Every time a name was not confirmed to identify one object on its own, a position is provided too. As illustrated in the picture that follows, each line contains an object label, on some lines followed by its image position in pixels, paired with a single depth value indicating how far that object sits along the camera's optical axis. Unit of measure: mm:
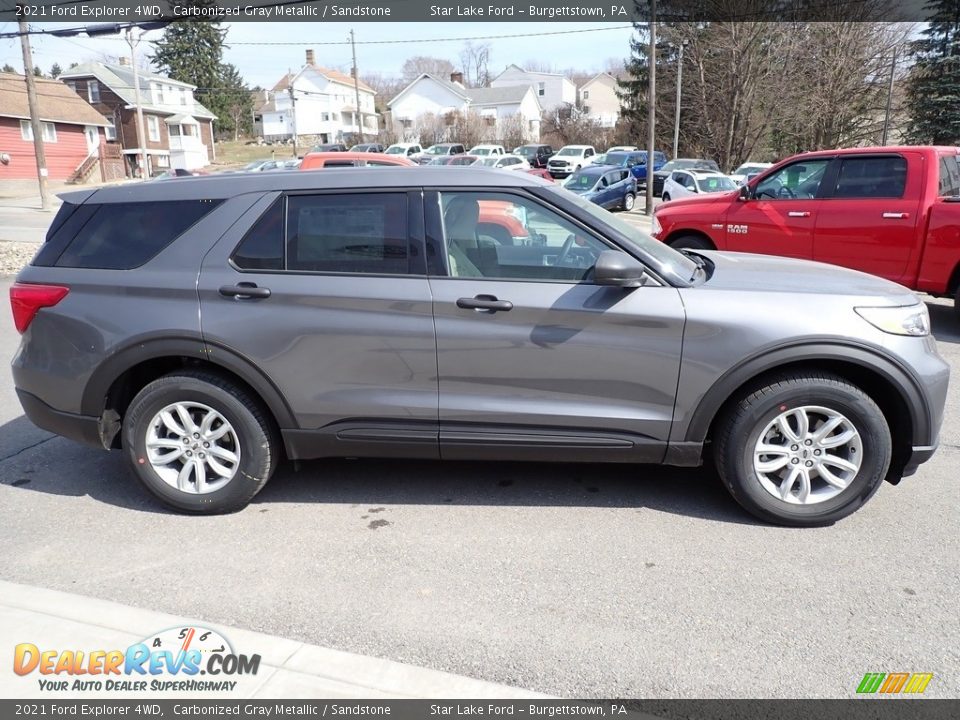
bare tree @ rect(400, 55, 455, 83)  99500
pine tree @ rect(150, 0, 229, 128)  77562
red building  42781
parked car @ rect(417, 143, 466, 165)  42719
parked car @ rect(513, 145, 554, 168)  44062
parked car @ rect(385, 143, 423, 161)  42019
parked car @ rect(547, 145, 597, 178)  37688
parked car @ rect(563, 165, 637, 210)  23359
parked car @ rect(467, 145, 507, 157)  42775
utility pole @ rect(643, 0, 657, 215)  22145
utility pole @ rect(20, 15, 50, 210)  26516
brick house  53188
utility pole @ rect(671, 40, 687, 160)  40650
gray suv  3621
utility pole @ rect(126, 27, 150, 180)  35219
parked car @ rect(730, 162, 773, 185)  28759
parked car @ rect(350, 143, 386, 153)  42906
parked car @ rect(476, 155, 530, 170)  32750
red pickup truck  7625
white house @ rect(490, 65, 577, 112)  86312
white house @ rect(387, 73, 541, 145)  73562
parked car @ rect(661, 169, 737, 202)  20625
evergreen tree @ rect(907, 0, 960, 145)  37469
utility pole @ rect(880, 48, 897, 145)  39906
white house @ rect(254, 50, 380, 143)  79250
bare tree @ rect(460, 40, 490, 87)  98750
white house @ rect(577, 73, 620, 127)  91188
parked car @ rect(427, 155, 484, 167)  30984
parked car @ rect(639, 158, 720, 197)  28602
